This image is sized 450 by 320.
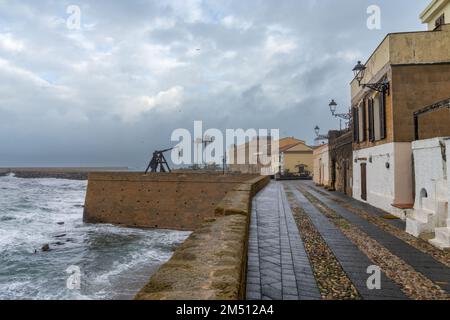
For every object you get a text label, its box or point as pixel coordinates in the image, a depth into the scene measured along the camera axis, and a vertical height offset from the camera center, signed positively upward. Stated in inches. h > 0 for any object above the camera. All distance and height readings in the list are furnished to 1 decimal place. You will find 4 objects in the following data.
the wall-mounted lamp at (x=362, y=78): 400.5 +153.9
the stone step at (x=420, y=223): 244.1 -42.9
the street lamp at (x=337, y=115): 713.1 +176.6
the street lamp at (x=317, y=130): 1101.4 +158.9
